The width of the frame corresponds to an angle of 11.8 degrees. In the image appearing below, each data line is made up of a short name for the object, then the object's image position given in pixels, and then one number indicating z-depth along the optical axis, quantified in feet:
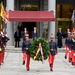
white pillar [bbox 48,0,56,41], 110.11
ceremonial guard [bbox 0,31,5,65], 66.23
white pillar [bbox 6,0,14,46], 108.99
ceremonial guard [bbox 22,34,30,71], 59.98
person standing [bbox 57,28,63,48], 110.56
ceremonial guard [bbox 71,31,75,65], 67.51
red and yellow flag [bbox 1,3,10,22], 73.87
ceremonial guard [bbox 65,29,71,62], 71.91
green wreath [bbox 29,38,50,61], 58.25
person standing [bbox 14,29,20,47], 110.01
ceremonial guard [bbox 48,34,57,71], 59.74
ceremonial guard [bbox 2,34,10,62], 68.54
